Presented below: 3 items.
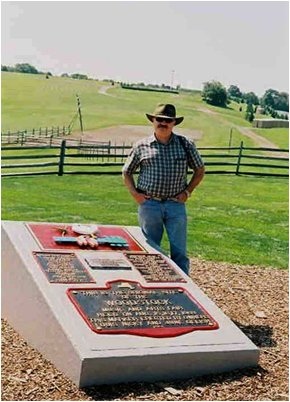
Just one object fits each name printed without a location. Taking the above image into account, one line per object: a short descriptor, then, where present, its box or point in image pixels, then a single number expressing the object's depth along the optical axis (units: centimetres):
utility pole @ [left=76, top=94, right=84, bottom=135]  7126
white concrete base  504
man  667
